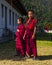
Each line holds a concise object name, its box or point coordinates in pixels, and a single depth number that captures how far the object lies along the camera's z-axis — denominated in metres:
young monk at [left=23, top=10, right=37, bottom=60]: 5.87
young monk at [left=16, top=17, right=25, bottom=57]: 6.17
